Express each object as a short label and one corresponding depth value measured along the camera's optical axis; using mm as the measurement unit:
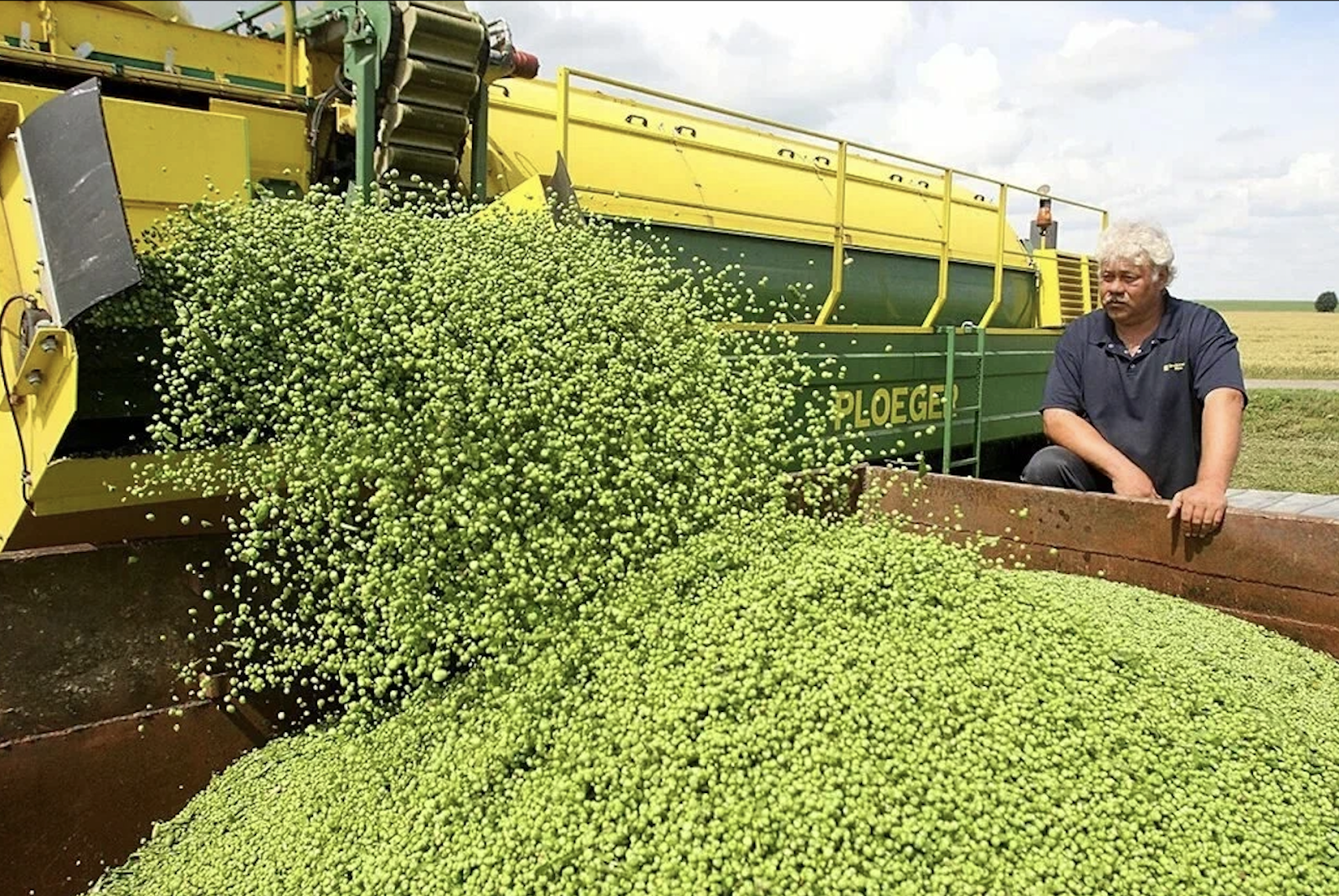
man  3475
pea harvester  2396
